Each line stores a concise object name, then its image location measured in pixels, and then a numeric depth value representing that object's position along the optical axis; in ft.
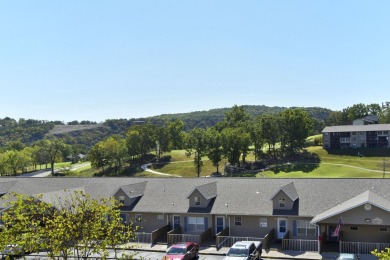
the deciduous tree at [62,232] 65.05
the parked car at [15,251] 64.47
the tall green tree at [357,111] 597.85
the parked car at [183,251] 107.86
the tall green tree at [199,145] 355.56
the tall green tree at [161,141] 455.63
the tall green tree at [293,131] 397.60
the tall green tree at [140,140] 439.35
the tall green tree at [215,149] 356.38
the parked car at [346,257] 102.19
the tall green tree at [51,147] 457.60
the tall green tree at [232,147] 355.77
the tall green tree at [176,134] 478.47
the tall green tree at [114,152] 408.05
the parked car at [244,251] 105.40
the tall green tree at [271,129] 398.62
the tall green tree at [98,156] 401.49
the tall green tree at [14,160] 402.11
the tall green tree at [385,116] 547.08
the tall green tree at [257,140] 395.55
